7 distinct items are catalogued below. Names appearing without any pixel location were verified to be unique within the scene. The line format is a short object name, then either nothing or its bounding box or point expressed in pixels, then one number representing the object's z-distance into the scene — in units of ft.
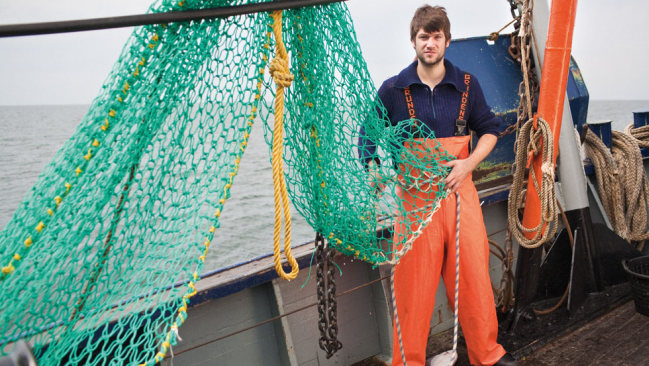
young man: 8.28
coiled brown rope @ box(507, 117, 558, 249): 9.80
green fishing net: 4.64
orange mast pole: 9.87
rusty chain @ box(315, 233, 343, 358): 7.23
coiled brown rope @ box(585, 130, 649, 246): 13.32
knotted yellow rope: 5.29
